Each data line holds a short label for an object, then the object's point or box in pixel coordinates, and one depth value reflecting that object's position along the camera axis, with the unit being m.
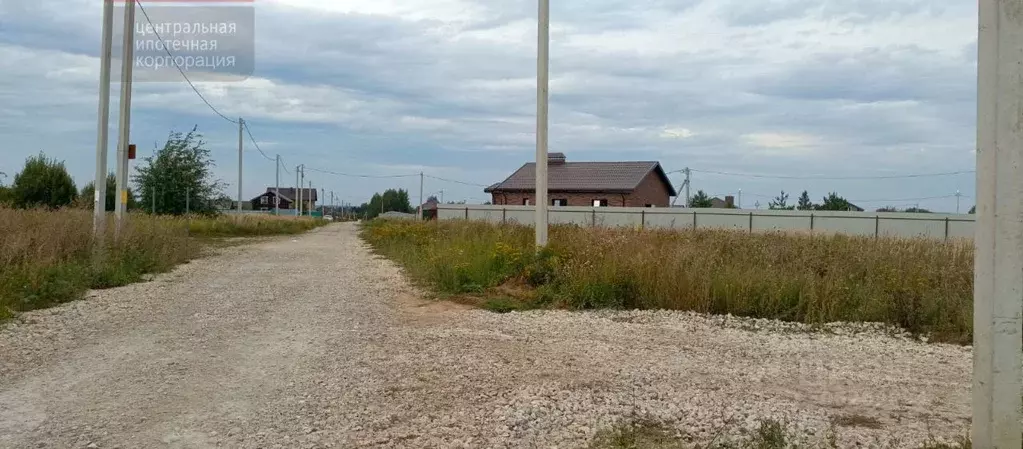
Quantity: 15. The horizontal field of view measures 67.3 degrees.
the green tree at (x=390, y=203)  136.75
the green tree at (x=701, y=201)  64.94
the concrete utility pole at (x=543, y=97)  12.89
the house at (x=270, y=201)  131.69
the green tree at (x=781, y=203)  56.69
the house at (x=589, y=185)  49.22
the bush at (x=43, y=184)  33.69
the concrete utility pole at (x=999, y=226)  3.78
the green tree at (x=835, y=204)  54.47
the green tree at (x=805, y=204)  56.84
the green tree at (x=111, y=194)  33.28
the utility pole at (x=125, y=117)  16.30
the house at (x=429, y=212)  76.04
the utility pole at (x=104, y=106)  15.81
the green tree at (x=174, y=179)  36.16
